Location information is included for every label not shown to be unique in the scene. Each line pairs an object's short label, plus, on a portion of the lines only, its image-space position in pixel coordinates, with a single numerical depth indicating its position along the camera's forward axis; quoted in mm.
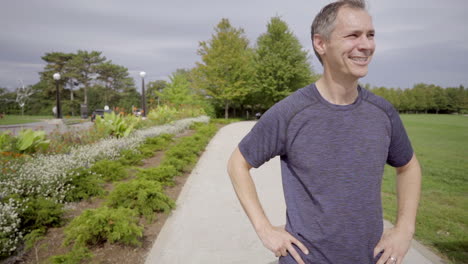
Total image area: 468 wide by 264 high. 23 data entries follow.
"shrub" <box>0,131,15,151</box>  6926
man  1277
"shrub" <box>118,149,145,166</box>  7832
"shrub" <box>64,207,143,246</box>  3338
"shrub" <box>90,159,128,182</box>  6457
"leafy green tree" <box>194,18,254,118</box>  27750
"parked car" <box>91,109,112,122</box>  31116
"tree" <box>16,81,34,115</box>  40975
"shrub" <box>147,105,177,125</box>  17484
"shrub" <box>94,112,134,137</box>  10825
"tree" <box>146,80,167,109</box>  66962
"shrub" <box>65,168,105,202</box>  5164
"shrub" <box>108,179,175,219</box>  4617
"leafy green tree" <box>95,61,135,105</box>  51347
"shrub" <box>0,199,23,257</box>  3221
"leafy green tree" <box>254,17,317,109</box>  30000
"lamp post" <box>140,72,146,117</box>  18422
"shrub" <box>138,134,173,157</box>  9190
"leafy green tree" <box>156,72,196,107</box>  32781
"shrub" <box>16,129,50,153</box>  7198
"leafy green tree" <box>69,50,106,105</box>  47062
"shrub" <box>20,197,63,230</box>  3893
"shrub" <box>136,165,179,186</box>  5986
